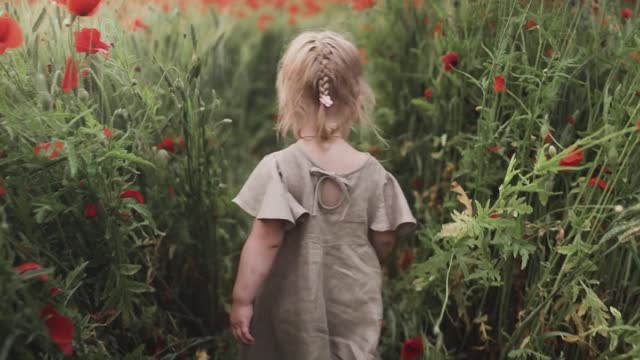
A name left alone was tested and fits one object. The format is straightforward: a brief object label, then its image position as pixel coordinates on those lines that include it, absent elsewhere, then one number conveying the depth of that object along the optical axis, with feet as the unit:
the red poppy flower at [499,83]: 7.17
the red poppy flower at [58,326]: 5.42
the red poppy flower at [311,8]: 15.55
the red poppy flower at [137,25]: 8.91
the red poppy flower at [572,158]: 6.50
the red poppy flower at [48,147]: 5.95
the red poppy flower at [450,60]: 8.18
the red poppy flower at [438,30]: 9.04
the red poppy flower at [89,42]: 6.71
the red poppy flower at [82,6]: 6.39
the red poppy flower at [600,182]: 6.78
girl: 7.00
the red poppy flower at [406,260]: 9.48
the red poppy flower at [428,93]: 8.85
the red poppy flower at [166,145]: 8.02
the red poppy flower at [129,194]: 6.71
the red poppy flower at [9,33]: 6.08
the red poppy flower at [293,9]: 15.88
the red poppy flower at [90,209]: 6.49
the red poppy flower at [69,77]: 6.50
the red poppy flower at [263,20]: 15.21
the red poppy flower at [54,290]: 5.62
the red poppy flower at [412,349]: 7.41
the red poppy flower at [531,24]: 7.60
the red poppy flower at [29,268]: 5.27
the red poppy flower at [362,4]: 10.12
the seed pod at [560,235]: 6.98
